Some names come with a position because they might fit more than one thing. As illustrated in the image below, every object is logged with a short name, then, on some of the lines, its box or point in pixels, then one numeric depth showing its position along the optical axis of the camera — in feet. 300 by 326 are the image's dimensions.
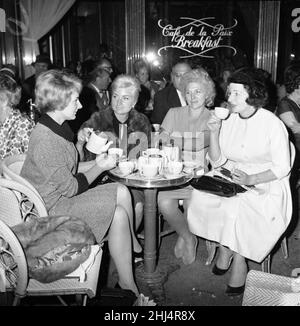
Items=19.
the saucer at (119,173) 8.21
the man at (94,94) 16.32
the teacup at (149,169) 7.92
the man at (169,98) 14.76
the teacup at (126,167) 8.09
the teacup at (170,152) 8.75
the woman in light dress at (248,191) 8.32
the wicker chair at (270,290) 5.49
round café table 7.84
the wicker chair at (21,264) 5.44
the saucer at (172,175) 8.04
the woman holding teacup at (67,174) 7.04
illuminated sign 21.63
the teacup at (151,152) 8.98
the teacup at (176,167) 8.19
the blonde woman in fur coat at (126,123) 10.07
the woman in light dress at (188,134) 9.77
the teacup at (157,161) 8.06
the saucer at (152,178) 7.99
